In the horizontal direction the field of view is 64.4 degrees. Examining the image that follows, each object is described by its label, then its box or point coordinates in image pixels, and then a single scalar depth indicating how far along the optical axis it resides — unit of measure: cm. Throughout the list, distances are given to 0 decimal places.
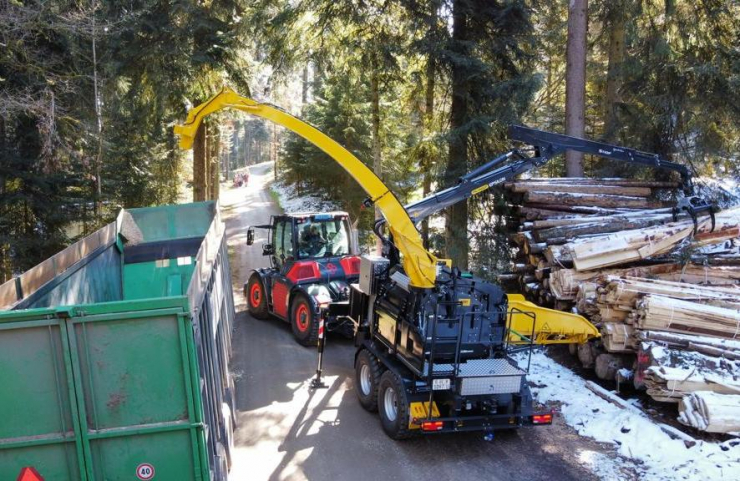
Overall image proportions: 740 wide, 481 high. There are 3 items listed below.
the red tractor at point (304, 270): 1148
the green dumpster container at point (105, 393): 434
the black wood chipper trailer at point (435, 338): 736
